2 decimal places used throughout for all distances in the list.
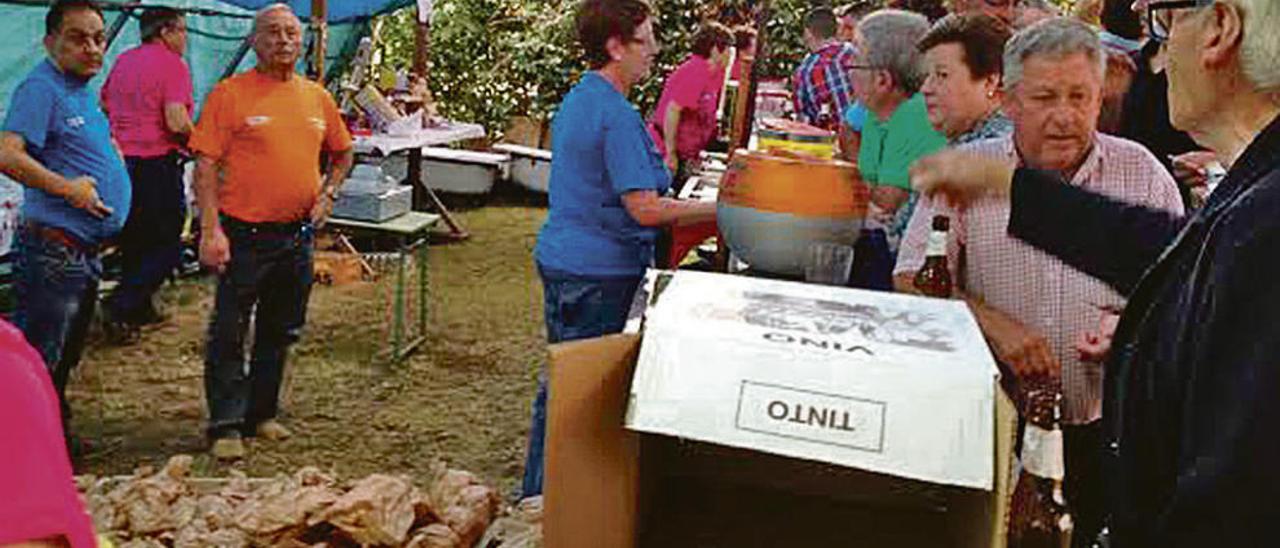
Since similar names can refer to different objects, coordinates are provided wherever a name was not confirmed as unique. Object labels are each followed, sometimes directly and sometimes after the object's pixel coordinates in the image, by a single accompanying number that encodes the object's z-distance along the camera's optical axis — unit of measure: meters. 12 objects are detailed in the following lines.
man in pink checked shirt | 2.25
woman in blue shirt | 3.40
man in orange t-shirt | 4.43
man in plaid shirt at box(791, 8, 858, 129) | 6.02
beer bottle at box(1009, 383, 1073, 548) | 1.75
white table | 7.44
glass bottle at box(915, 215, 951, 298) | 2.34
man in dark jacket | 1.06
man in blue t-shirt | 4.15
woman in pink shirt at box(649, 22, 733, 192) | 7.76
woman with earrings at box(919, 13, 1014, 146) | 2.78
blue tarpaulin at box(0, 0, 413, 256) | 5.88
